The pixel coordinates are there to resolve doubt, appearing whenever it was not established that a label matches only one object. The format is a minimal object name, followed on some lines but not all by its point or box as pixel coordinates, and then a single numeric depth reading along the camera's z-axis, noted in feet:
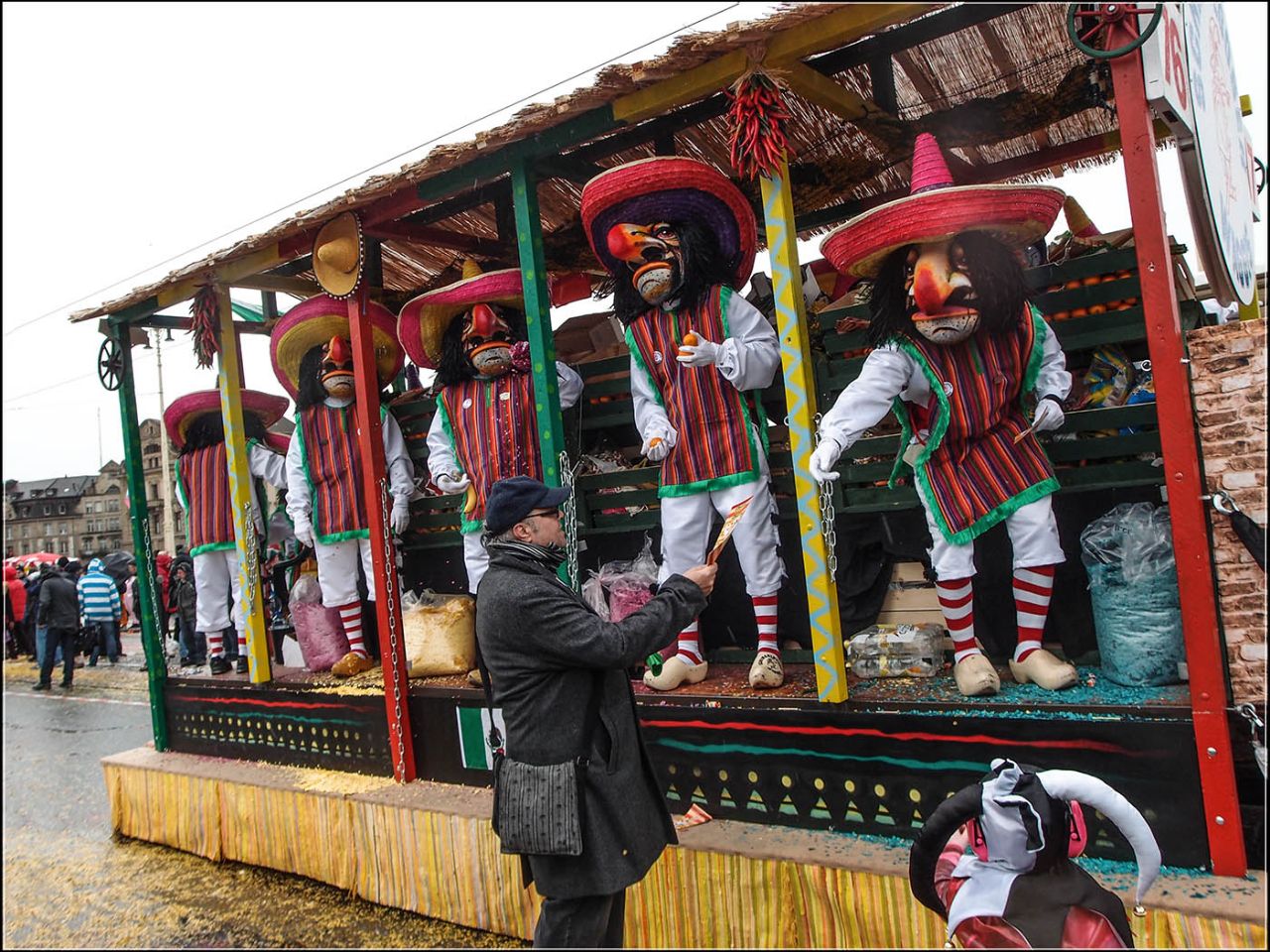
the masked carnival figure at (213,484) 19.30
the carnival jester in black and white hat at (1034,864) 5.62
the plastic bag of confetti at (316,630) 18.21
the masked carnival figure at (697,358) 12.20
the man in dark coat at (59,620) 37.45
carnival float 8.93
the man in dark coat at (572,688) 7.80
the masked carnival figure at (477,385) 14.56
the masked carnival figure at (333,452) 16.87
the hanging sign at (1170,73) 8.52
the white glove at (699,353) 11.87
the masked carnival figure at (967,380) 9.89
